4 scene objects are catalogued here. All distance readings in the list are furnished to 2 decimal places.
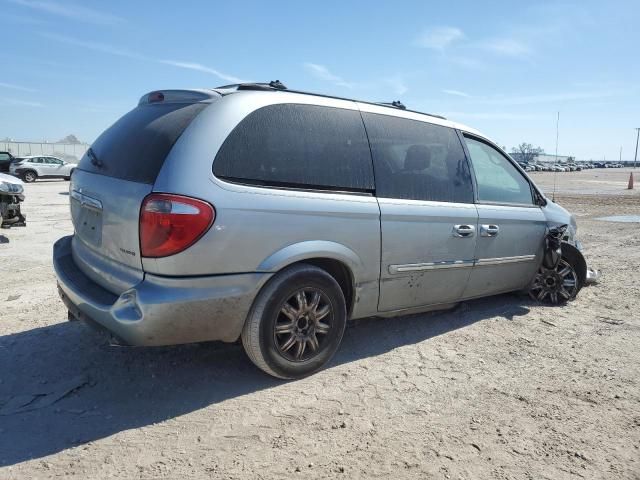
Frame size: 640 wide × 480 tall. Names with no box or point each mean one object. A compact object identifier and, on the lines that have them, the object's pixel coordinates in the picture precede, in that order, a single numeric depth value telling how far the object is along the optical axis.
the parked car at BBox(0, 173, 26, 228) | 8.81
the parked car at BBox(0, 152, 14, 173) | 27.39
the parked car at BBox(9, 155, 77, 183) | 27.46
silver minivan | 2.81
